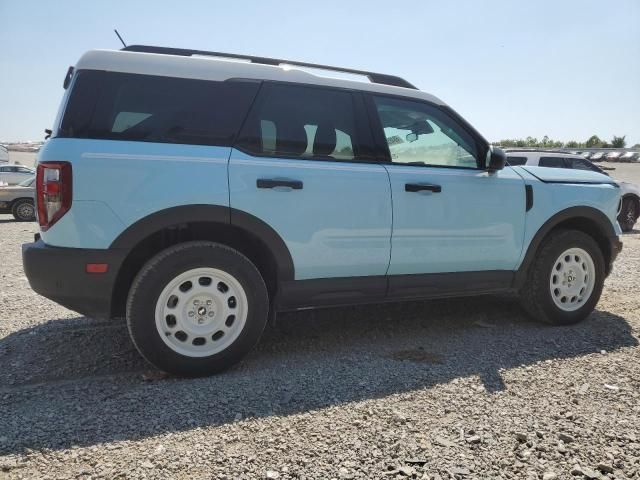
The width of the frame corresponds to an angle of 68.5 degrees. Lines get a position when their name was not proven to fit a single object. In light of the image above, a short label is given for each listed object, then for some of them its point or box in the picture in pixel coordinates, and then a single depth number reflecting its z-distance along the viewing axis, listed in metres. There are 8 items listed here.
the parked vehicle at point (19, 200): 13.83
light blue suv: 2.78
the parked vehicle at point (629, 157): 57.50
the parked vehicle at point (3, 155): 29.03
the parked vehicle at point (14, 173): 18.16
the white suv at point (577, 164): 10.00
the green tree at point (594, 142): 93.75
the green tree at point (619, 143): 83.12
